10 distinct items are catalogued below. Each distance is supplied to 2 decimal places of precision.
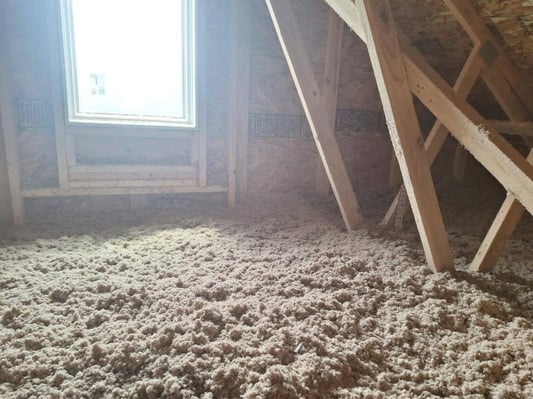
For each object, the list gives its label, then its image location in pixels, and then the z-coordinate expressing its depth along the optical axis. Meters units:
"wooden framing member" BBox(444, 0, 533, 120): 1.71
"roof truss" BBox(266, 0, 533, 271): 1.18
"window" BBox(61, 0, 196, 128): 2.21
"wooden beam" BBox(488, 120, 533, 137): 1.87
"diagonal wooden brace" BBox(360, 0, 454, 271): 1.32
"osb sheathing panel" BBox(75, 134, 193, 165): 2.29
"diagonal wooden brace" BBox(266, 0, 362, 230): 1.91
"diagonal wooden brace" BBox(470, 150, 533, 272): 1.35
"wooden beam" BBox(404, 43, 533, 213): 1.13
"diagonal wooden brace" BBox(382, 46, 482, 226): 1.74
